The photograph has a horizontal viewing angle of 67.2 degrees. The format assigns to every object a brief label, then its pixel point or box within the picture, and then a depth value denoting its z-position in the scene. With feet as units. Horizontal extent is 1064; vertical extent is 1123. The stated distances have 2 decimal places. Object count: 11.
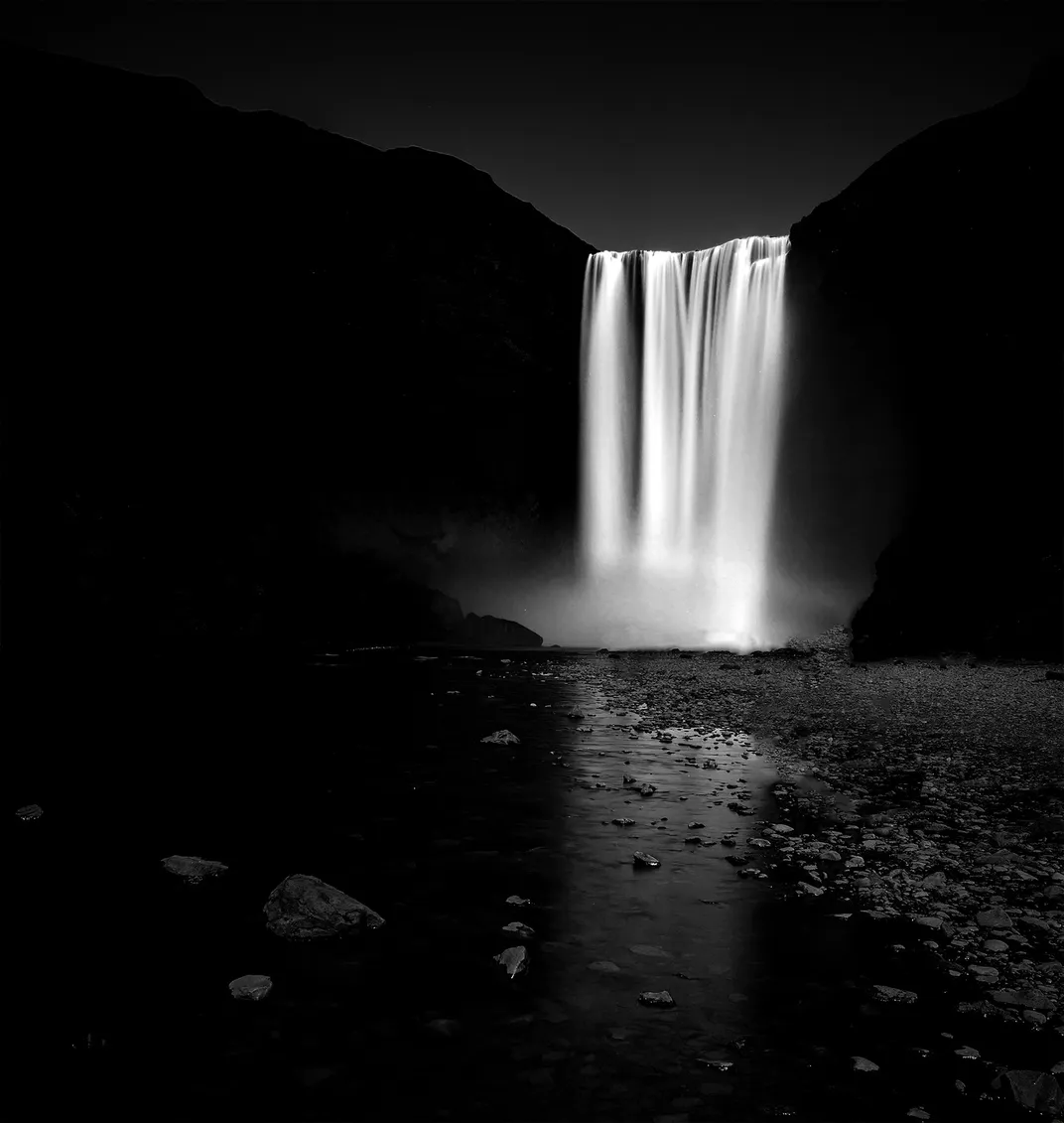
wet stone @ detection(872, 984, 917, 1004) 15.08
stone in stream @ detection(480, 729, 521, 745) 40.57
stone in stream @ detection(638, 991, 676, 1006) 15.33
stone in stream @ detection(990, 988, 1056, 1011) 14.67
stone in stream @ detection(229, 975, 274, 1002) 15.28
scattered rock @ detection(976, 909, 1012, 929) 17.88
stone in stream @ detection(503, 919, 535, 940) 18.20
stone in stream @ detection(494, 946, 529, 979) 16.43
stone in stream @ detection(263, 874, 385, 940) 18.19
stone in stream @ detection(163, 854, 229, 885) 21.57
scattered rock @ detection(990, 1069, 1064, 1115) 12.02
